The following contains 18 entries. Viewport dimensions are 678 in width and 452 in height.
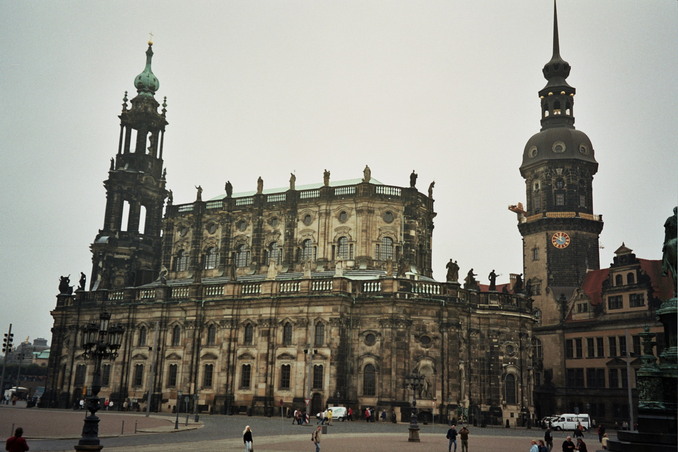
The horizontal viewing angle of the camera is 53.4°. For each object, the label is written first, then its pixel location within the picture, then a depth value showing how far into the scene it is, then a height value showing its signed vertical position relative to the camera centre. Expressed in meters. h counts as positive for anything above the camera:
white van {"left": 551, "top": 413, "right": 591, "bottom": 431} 60.03 -2.79
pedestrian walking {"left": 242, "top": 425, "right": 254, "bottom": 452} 24.61 -2.21
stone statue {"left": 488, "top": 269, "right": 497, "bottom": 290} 66.88 +10.65
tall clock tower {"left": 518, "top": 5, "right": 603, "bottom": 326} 81.06 +21.14
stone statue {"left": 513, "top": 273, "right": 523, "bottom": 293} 70.71 +10.61
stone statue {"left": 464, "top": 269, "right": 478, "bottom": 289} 64.06 +9.66
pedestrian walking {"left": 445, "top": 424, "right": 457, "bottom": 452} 29.94 -2.08
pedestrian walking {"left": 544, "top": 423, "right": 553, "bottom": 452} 30.34 -2.22
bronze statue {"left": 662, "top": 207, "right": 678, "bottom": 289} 20.61 +4.41
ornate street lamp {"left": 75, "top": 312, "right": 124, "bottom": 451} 22.69 +0.75
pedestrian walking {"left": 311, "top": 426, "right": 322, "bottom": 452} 26.11 -2.20
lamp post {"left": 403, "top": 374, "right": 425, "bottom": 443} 36.64 -2.43
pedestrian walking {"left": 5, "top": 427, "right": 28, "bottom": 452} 17.59 -1.89
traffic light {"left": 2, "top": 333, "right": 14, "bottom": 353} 56.69 +2.27
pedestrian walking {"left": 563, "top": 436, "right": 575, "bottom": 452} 23.27 -1.90
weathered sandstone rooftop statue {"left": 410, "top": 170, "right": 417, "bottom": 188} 67.50 +19.93
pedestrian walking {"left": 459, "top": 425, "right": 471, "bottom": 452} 29.69 -2.24
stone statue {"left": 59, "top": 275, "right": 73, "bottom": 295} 76.12 +9.43
